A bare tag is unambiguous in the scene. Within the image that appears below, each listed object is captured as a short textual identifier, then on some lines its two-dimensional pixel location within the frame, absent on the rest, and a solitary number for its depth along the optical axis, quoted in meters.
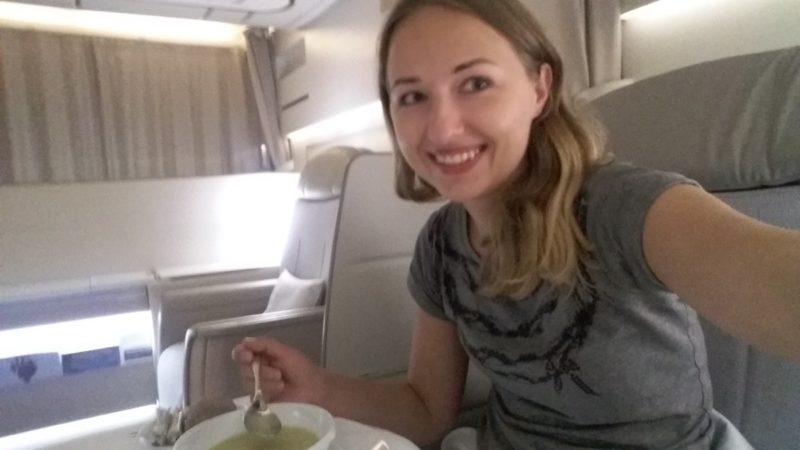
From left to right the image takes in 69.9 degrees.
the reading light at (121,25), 2.98
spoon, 0.57
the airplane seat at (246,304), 1.49
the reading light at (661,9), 1.30
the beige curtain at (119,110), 2.95
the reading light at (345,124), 2.54
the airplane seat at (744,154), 0.73
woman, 0.64
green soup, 0.54
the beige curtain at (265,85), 3.44
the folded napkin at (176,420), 0.64
